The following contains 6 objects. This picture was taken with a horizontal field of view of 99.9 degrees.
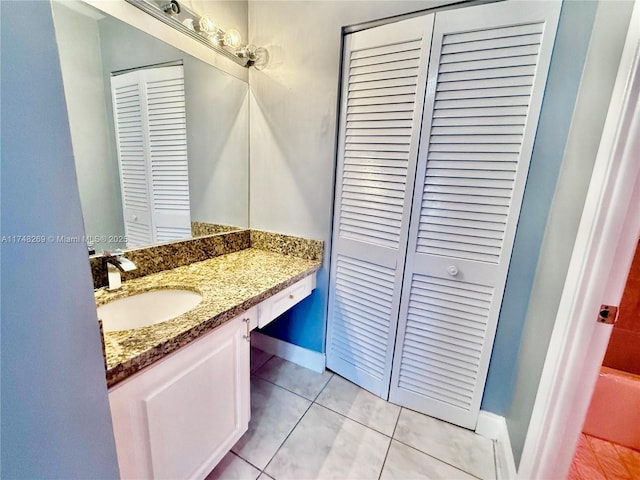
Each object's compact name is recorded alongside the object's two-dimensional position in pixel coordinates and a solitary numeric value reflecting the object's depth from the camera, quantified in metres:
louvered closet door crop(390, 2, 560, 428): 1.05
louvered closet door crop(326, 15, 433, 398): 1.22
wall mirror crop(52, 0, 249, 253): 0.95
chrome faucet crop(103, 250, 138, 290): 1.01
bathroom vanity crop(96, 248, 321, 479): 0.70
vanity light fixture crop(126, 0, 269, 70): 1.14
